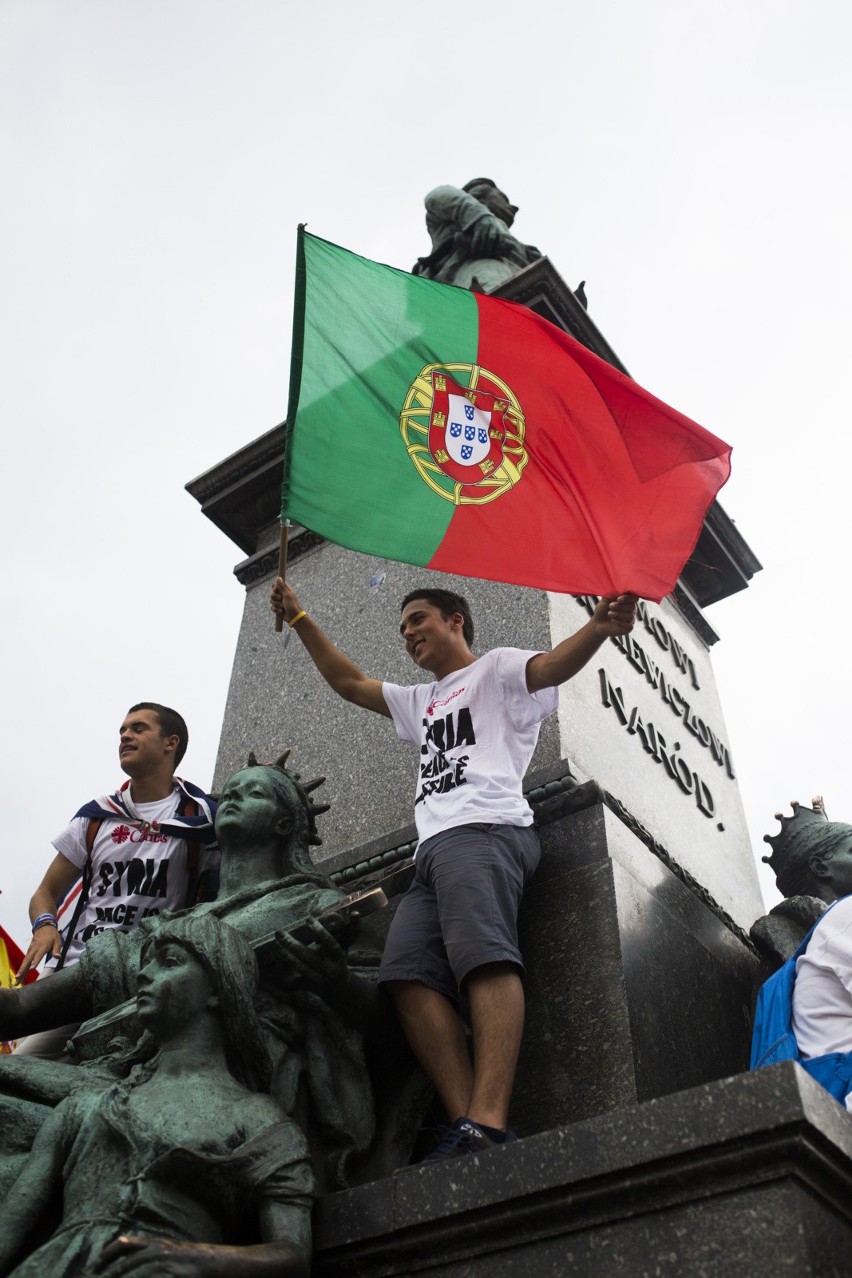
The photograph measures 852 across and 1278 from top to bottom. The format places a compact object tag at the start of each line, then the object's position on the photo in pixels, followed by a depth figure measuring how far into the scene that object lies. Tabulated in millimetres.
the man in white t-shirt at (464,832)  4031
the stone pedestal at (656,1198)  2949
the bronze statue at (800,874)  5137
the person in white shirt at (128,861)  5359
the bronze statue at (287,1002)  4039
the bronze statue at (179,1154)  3270
